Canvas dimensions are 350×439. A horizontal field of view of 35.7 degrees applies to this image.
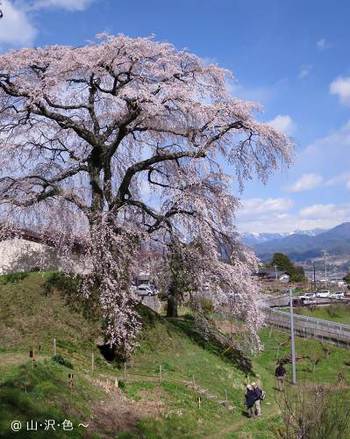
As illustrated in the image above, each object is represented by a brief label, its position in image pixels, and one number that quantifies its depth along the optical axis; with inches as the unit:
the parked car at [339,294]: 4045.3
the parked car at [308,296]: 3545.8
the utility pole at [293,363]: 1212.1
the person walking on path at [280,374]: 1107.4
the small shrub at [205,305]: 1031.0
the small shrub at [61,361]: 683.1
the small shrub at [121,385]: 723.2
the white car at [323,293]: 3993.6
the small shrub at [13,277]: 982.3
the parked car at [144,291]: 1246.7
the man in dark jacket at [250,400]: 776.3
